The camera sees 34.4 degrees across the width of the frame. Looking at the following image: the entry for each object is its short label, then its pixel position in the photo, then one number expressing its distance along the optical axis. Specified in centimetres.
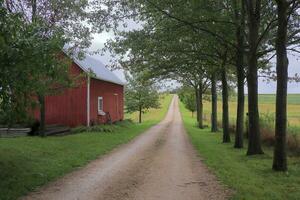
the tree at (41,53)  1152
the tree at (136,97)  6481
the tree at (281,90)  1374
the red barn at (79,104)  3281
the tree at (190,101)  7054
